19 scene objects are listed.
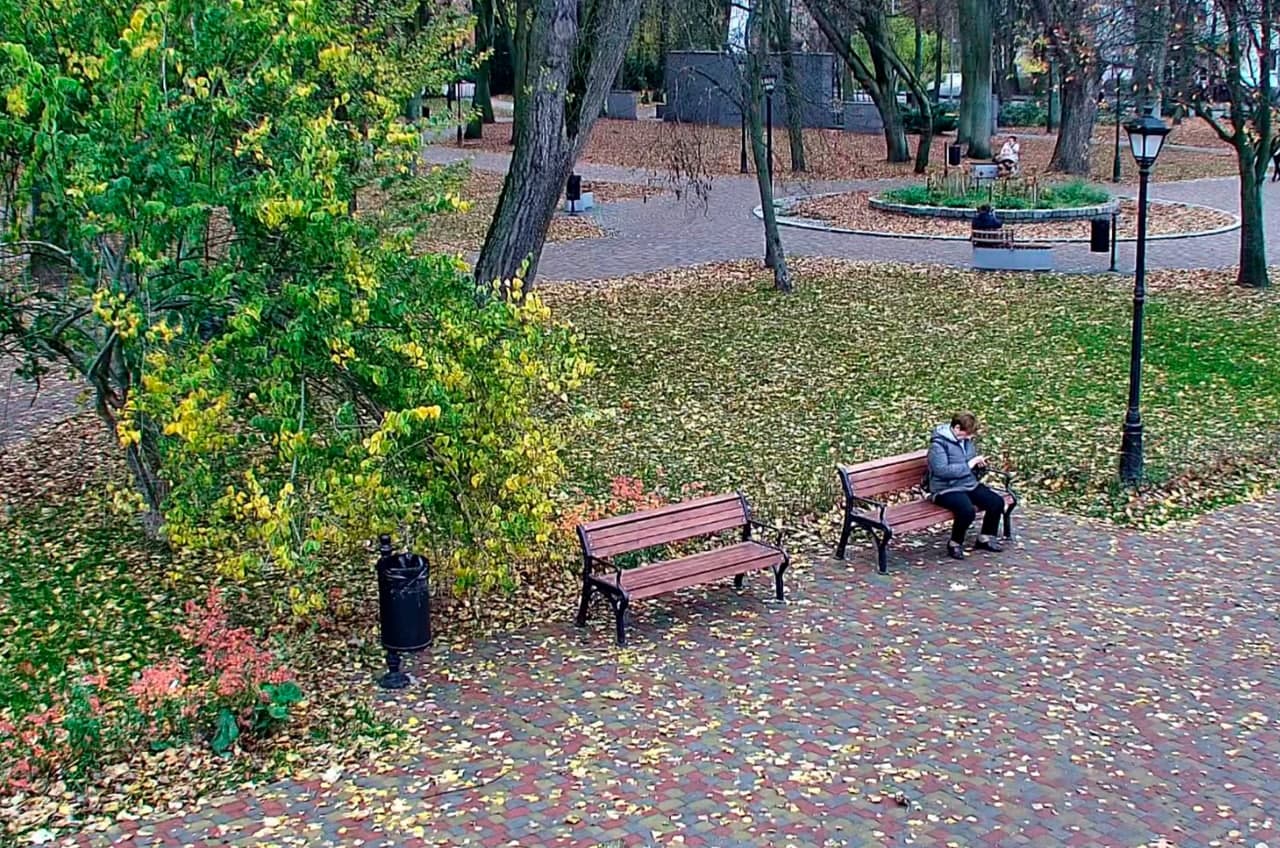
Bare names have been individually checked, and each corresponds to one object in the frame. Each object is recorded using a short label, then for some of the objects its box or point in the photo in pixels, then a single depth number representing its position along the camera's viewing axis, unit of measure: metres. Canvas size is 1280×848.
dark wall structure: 39.17
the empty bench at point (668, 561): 9.18
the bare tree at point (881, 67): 37.00
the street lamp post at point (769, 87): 21.27
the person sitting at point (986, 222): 23.19
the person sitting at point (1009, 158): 34.05
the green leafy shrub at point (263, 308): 7.45
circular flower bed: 27.00
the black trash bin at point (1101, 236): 22.45
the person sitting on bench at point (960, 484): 10.65
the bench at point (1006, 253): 22.73
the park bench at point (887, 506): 10.53
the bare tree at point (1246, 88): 19.00
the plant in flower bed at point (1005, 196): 28.98
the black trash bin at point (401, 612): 8.25
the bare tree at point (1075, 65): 21.67
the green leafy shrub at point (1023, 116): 56.53
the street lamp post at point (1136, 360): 11.77
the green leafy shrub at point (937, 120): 50.66
